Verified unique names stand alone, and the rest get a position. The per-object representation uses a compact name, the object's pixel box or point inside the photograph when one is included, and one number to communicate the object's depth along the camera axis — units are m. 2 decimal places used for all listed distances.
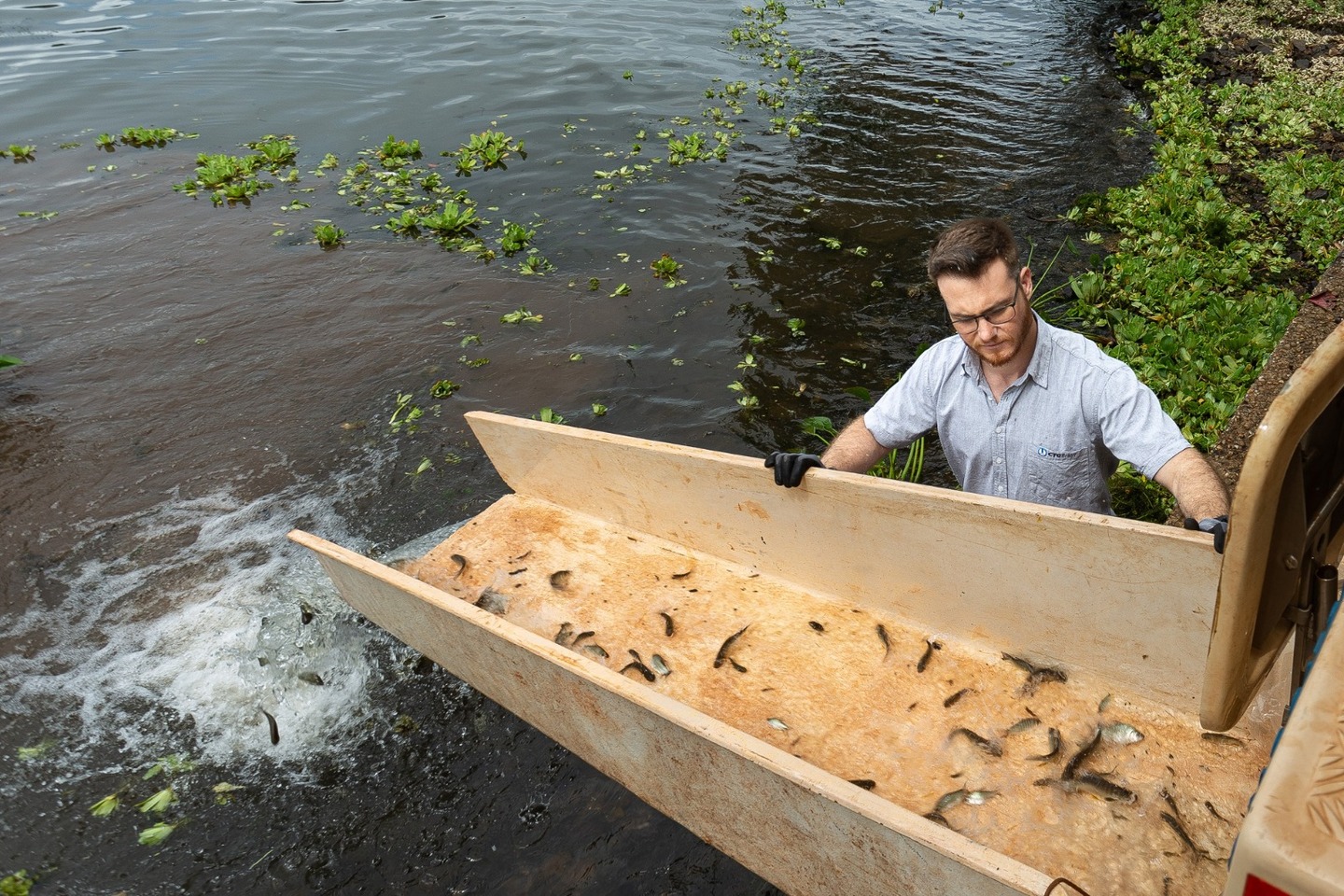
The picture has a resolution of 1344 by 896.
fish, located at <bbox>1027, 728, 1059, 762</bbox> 3.46
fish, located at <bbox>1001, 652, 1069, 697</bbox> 3.77
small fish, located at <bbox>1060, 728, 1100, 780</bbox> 3.37
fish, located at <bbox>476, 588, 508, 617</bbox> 4.62
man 3.22
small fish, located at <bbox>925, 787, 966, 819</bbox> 3.33
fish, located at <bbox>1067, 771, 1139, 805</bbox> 3.24
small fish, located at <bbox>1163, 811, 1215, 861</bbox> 3.00
